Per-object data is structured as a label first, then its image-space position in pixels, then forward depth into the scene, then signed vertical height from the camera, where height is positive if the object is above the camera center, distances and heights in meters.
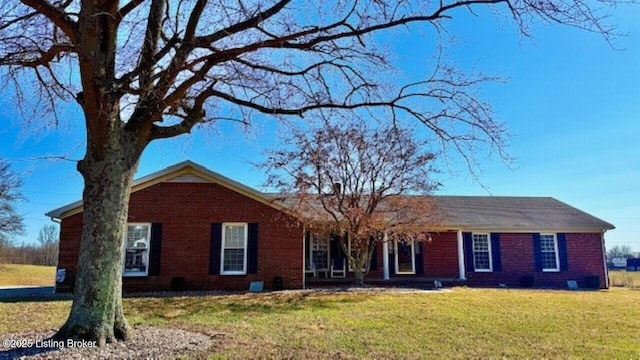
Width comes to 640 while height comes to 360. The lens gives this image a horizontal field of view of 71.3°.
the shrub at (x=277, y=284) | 15.68 -1.21
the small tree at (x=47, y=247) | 52.72 +0.43
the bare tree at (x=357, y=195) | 16.53 +2.07
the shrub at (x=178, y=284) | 15.16 -1.15
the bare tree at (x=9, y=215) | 26.09 +2.29
